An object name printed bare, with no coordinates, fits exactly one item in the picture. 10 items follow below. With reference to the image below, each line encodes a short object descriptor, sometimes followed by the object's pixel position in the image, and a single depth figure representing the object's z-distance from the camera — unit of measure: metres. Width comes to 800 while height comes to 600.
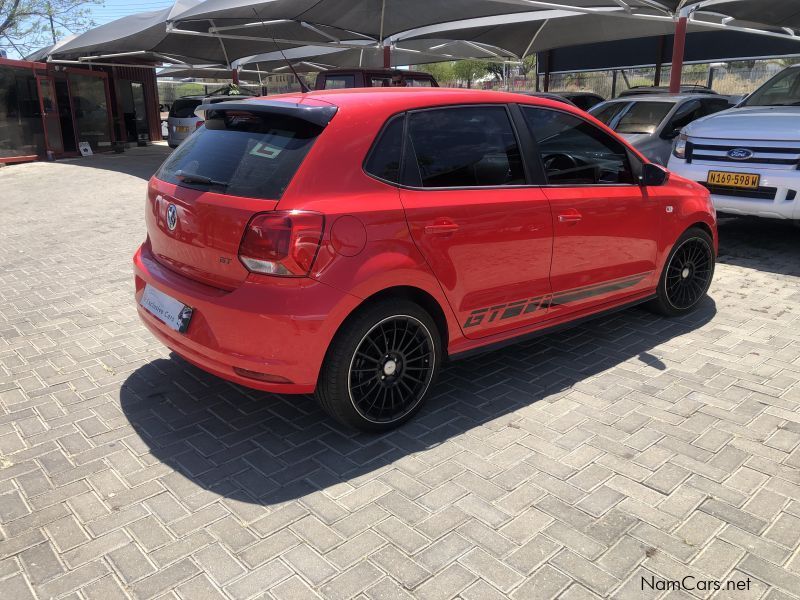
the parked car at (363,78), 11.52
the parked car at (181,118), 19.42
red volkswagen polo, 2.90
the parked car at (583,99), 14.53
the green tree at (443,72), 57.10
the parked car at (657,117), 9.30
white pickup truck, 6.23
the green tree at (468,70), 56.59
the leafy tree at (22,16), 26.77
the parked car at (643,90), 13.22
